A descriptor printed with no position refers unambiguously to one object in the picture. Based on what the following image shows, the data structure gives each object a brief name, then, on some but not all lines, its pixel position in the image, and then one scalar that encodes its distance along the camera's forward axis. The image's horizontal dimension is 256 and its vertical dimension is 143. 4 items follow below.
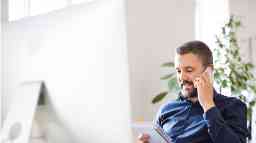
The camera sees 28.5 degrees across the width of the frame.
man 1.98
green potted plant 3.86
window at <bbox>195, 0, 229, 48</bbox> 4.65
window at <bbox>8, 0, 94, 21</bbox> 2.53
